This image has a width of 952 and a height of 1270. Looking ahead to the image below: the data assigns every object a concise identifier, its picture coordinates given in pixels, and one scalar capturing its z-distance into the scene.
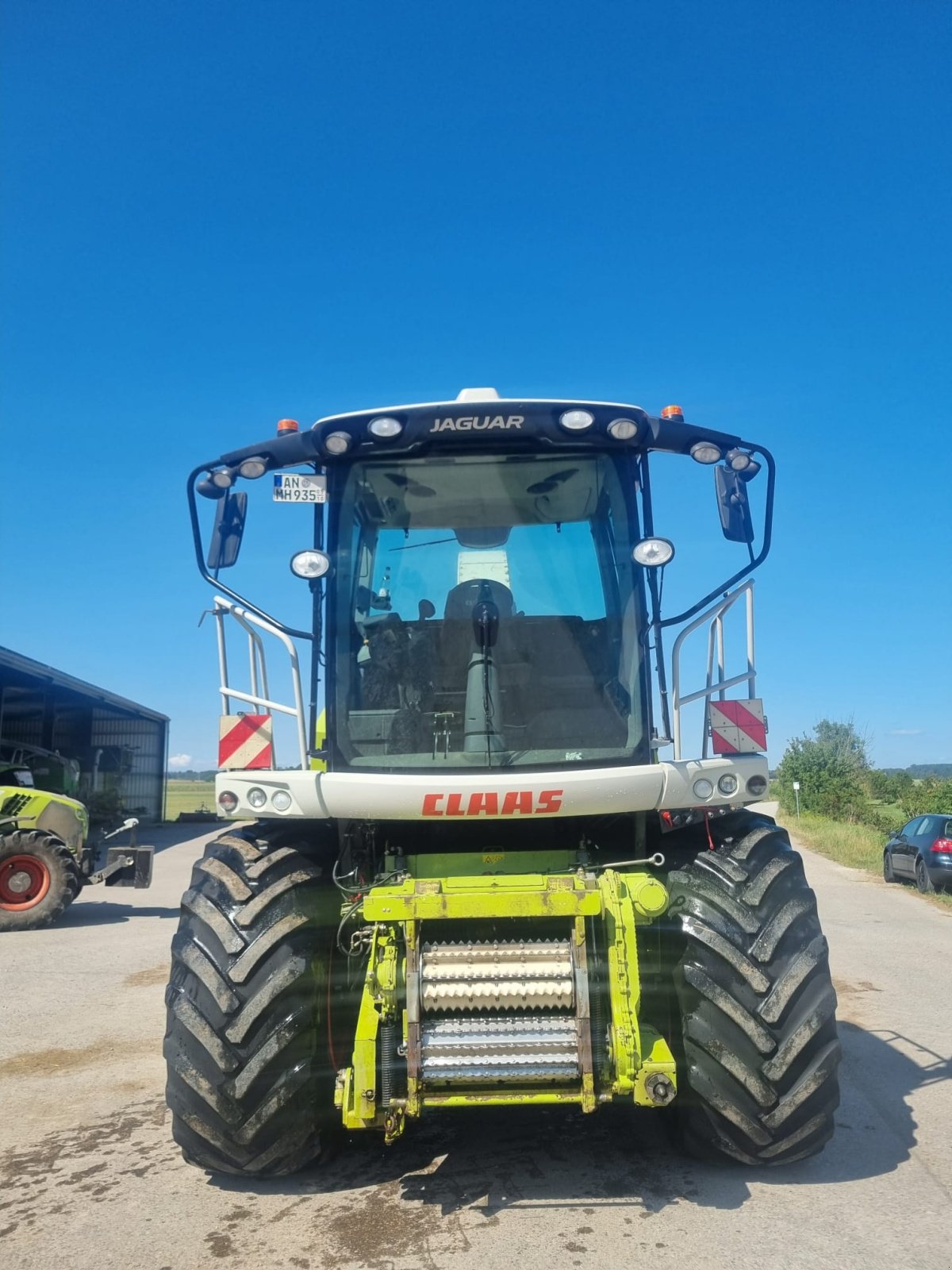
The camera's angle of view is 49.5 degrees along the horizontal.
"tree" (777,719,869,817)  54.00
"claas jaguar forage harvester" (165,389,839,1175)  3.81
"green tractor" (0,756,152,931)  12.79
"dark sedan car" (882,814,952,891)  17.61
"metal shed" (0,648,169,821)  26.38
